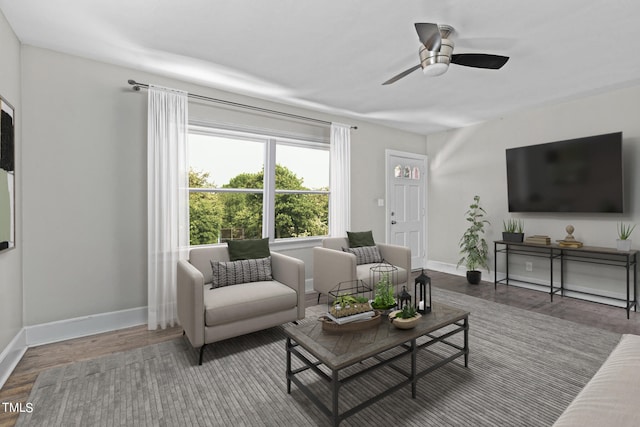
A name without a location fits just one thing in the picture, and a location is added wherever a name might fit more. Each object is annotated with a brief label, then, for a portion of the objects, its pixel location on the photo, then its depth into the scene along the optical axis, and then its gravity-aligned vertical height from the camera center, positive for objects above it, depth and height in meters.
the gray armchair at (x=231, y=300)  2.39 -0.71
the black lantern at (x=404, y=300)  2.16 -0.60
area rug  1.77 -1.14
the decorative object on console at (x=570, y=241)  3.83 -0.34
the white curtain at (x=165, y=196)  3.09 +0.20
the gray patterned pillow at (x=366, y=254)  3.95 -0.50
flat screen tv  3.64 +0.50
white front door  5.36 +0.24
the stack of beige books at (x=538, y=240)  4.13 -0.34
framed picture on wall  2.17 +0.30
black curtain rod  3.03 +1.31
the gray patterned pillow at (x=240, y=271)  2.87 -0.53
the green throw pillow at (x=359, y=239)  4.11 -0.33
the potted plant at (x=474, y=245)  4.75 -0.48
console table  3.54 -0.54
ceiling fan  2.22 +1.18
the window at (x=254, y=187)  3.63 +0.37
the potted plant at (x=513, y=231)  4.36 -0.24
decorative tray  1.94 -0.70
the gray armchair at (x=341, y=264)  3.46 -0.59
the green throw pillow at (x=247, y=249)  3.12 -0.35
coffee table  1.62 -0.74
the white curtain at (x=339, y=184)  4.49 +0.45
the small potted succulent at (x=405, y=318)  1.94 -0.66
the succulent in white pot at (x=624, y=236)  3.51 -0.25
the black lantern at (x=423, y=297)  2.23 -0.60
